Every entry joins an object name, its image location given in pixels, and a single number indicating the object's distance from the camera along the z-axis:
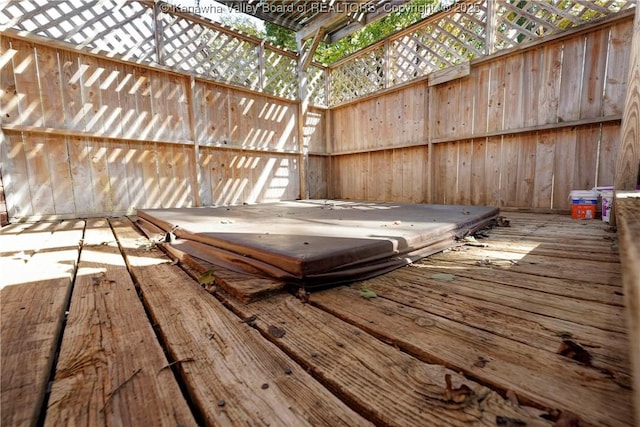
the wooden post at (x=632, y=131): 1.83
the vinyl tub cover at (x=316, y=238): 0.99
